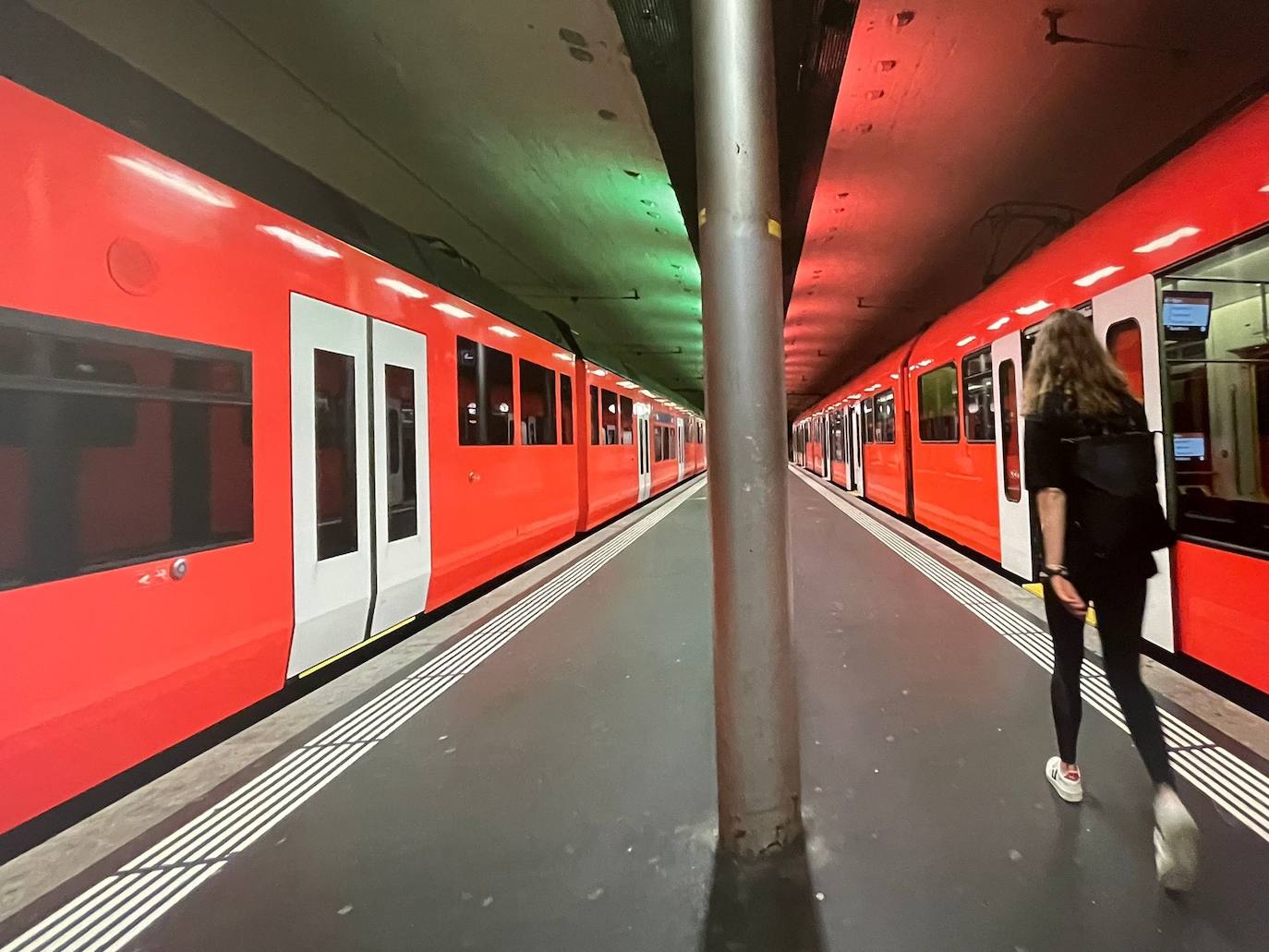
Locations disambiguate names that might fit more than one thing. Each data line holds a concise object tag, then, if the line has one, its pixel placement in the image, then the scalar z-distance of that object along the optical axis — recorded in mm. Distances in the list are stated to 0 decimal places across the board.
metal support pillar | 1754
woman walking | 1777
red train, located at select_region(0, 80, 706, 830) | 1830
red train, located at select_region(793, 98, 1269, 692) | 2535
